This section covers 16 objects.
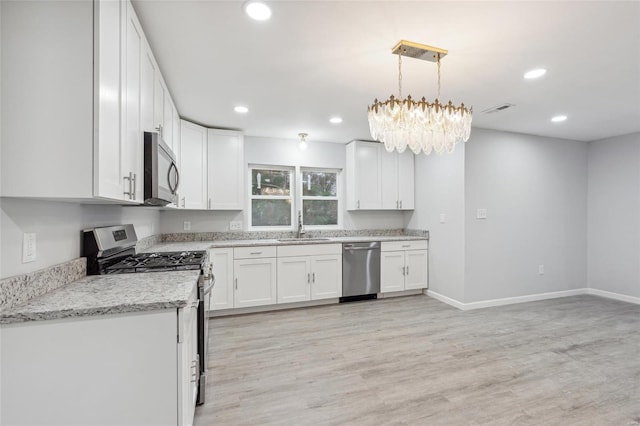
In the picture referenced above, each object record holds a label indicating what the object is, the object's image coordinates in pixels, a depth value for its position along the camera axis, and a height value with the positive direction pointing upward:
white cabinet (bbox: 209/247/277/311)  3.50 -0.76
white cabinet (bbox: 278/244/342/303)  3.77 -0.75
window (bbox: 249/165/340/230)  4.38 +0.26
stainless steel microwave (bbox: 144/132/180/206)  1.79 +0.28
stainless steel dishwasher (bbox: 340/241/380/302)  4.05 -0.76
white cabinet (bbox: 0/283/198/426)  1.09 -0.61
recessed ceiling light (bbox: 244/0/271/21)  1.57 +1.11
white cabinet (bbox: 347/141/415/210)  4.47 +0.57
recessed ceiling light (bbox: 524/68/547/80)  2.32 +1.13
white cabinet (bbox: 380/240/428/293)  4.22 -0.74
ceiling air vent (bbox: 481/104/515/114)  3.04 +1.13
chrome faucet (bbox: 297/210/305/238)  4.34 -0.23
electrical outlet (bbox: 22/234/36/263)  1.26 -0.15
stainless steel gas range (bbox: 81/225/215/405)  1.75 -0.32
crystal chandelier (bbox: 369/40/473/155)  2.06 +0.67
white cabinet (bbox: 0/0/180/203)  1.14 +0.46
